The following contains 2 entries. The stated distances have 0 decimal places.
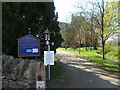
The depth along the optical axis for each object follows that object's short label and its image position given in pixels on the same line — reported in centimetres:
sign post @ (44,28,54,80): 641
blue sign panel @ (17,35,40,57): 727
